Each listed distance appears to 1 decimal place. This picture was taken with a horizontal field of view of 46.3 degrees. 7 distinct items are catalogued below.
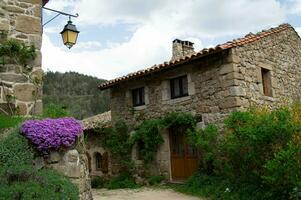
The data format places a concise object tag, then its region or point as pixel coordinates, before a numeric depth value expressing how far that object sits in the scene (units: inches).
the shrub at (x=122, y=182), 466.0
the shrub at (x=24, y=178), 166.4
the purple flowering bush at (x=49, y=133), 198.1
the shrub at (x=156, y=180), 445.4
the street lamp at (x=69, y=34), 272.5
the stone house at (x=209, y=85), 388.5
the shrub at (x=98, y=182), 529.0
